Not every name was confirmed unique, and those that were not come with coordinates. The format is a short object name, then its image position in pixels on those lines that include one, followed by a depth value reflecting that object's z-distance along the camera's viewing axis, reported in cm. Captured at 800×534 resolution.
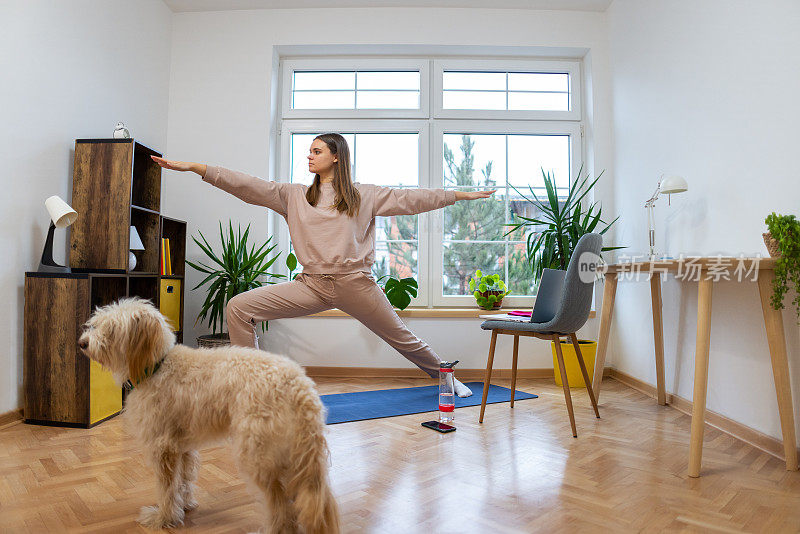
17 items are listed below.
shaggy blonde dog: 131
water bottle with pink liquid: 275
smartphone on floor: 260
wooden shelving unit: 270
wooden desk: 206
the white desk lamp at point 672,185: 290
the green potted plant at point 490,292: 429
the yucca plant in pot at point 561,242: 379
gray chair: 252
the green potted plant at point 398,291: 419
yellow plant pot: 377
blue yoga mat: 298
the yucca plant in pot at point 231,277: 376
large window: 459
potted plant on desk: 200
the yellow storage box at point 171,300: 360
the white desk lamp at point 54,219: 269
